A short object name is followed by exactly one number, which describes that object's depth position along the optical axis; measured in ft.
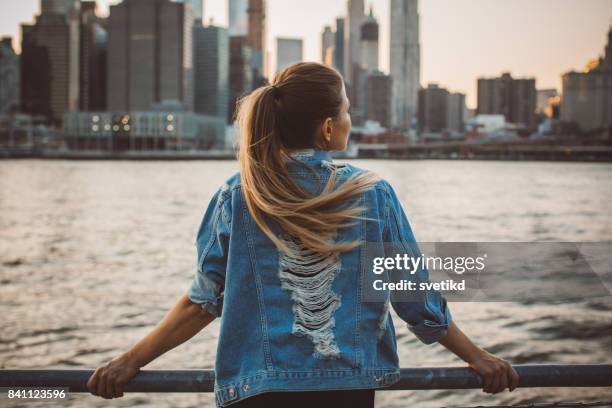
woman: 5.37
